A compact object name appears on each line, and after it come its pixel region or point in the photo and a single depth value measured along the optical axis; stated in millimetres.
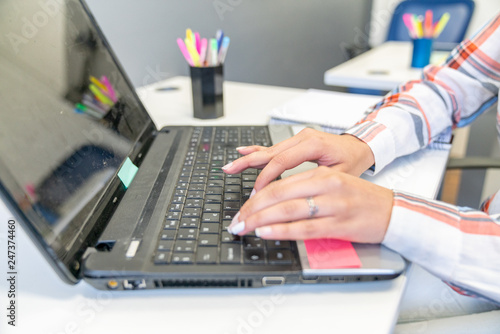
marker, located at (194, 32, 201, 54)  777
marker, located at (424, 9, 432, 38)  1414
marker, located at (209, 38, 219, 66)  764
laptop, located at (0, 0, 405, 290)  324
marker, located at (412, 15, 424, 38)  1424
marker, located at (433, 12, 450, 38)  1428
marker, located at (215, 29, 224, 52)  777
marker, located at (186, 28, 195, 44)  771
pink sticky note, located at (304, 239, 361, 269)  332
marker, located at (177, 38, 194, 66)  769
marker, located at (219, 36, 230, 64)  782
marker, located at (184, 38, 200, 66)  763
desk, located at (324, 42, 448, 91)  1236
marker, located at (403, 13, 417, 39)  1443
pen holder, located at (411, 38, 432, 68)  1378
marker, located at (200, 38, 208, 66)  767
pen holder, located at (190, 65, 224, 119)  766
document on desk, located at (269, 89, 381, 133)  701
